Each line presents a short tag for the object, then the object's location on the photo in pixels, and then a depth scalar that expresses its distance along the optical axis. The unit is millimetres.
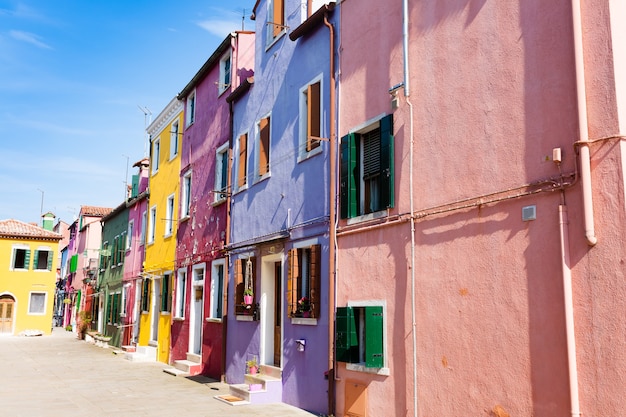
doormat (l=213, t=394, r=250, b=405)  12389
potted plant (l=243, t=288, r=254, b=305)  13875
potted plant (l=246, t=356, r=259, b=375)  13391
